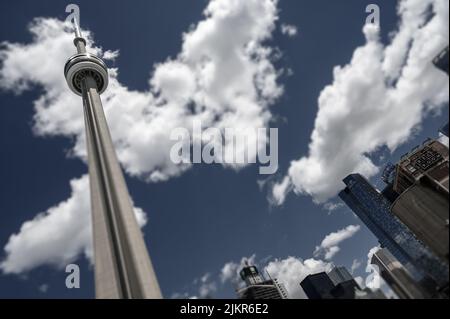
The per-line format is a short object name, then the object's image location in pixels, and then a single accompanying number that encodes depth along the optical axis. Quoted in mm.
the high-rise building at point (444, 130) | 132450
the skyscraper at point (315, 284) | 172125
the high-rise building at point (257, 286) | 120369
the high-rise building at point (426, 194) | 103438
